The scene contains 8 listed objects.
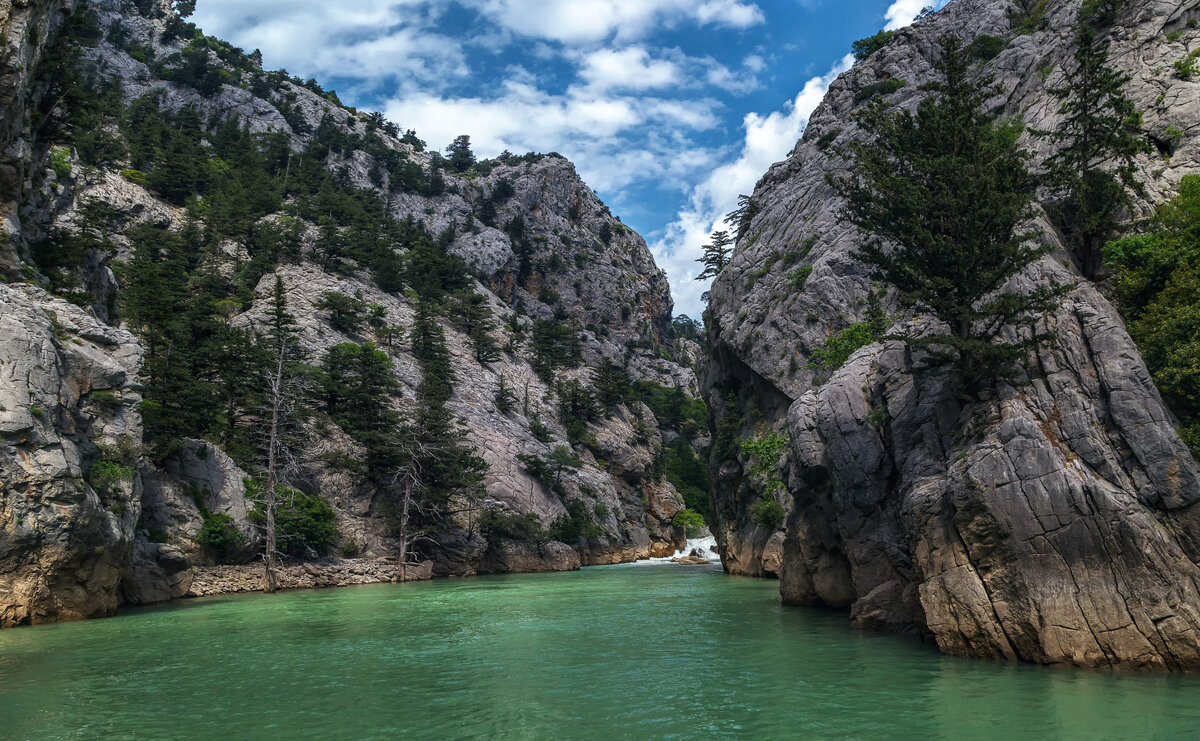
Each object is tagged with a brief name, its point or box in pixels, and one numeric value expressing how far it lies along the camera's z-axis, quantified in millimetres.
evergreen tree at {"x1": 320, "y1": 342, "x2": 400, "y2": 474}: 54375
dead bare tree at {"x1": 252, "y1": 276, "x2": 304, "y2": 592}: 40406
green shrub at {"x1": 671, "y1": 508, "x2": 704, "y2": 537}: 94375
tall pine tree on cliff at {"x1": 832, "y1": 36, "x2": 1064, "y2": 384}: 19297
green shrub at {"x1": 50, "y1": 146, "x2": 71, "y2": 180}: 36219
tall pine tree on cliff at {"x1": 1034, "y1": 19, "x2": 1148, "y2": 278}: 23297
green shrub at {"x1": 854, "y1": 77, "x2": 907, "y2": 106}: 61625
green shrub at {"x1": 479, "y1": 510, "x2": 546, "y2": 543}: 59312
